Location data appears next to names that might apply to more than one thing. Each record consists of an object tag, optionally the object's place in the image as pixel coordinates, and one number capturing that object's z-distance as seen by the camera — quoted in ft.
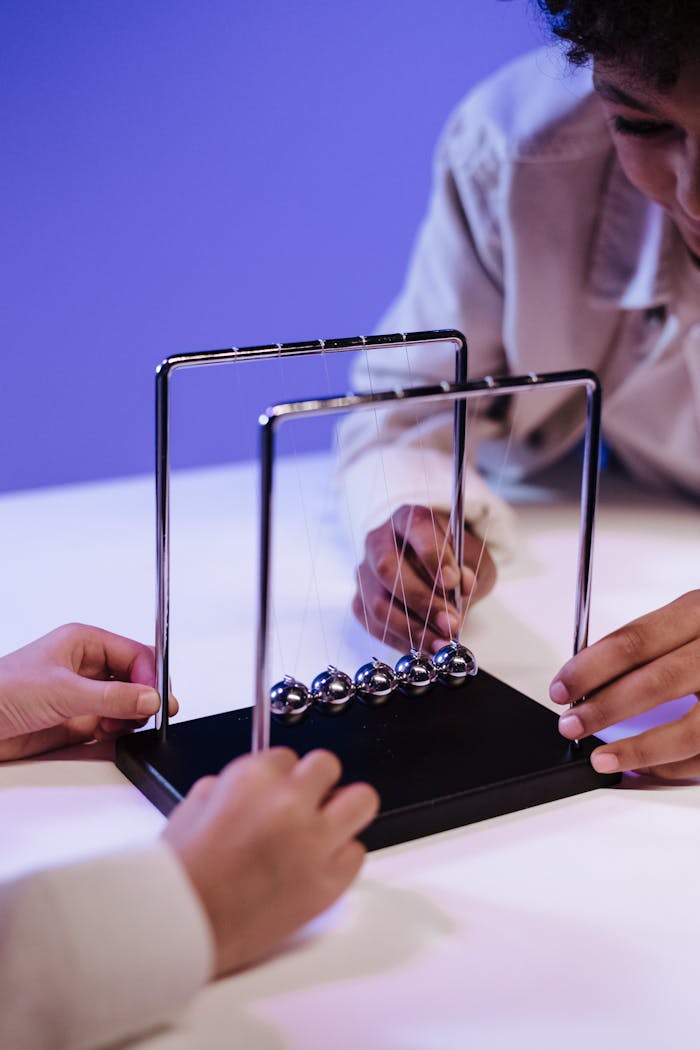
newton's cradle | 3.52
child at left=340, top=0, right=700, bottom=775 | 4.58
